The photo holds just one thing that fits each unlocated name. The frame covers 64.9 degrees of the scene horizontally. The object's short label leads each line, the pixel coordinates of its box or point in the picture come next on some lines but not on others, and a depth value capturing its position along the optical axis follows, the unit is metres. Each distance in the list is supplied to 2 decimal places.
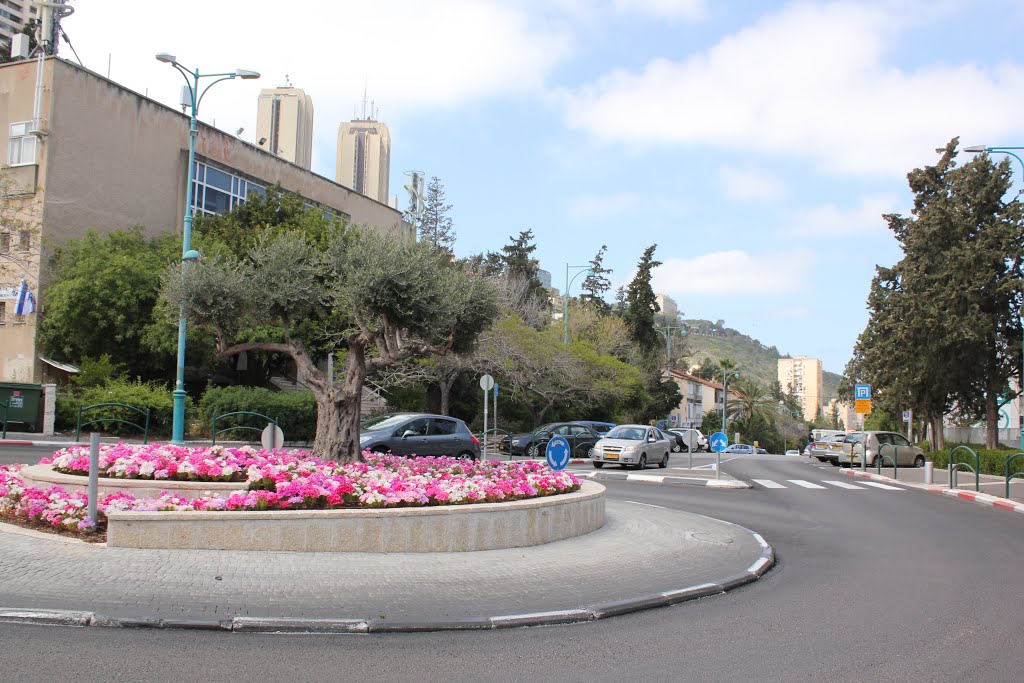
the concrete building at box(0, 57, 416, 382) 28.67
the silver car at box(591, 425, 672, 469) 26.16
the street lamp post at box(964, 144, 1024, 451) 21.58
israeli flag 28.41
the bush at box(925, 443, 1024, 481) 24.94
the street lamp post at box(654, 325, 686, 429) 63.66
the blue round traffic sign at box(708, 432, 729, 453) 21.98
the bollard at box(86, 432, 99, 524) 8.40
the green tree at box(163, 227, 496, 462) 11.65
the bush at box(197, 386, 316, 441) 26.53
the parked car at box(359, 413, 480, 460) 18.20
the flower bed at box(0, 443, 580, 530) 8.53
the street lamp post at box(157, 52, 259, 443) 20.04
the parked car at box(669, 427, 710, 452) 23.75
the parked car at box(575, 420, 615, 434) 31.72
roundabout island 6.21
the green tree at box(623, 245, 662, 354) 62.28
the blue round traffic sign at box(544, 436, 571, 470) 13.36
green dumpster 23.41
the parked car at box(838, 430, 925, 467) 32.31
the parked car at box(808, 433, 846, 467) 34.47
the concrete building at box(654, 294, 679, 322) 186.96
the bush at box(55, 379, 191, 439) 24.69
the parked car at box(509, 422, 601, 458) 27.62
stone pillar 24.09
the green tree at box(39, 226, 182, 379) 27.41
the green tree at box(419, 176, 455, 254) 63.91
